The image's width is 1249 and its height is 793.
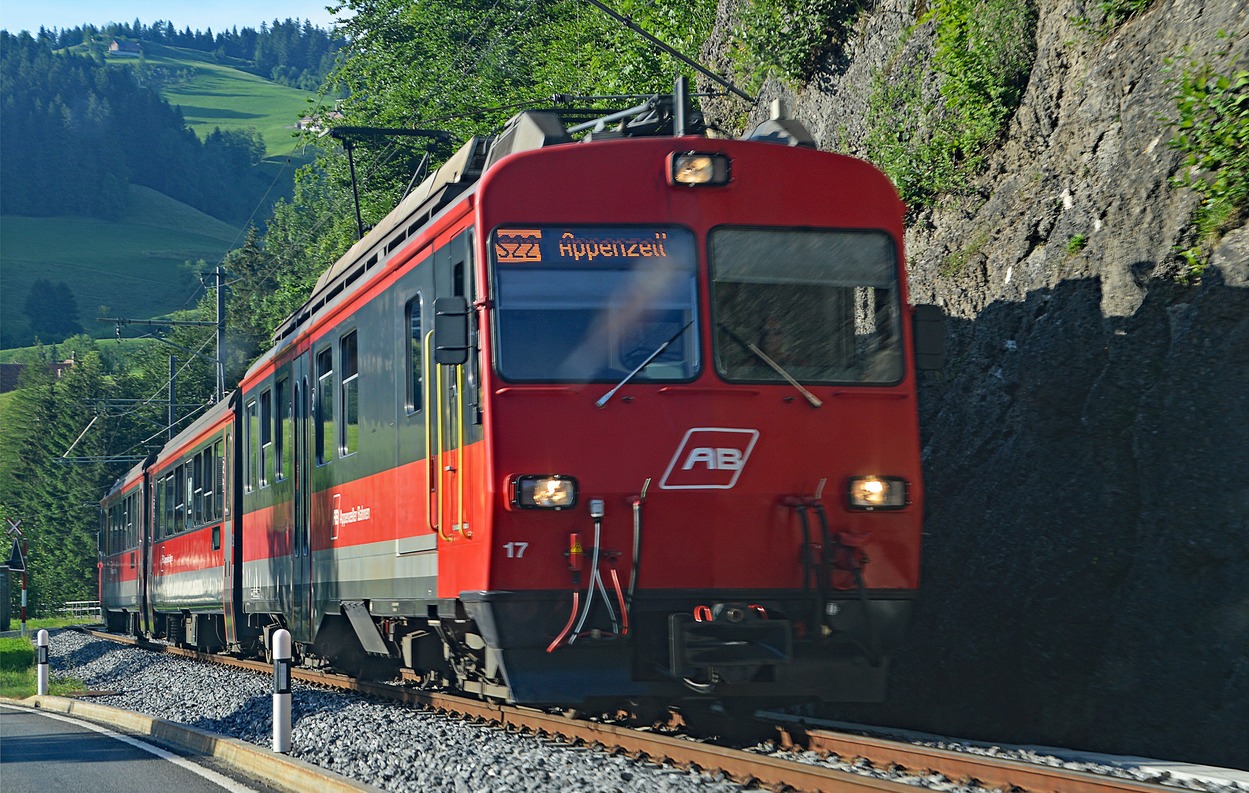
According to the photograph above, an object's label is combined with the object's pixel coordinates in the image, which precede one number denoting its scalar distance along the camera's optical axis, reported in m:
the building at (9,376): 139.75
